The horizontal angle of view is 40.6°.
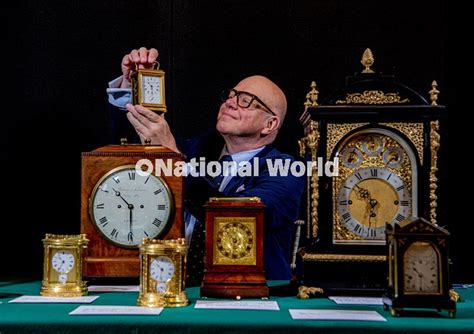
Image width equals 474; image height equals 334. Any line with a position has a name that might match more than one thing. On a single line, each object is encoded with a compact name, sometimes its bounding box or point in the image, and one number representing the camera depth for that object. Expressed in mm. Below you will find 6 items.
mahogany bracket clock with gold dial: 2307
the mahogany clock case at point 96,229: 2547
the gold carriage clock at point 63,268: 2312
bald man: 2945
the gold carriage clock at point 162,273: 2120
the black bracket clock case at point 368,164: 2486
